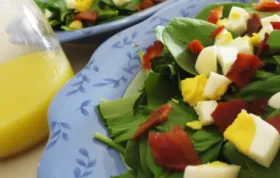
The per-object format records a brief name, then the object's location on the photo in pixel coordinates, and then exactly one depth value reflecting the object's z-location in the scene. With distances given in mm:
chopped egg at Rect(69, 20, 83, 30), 386
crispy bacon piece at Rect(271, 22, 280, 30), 282
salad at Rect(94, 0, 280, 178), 232
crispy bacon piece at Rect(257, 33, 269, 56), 277
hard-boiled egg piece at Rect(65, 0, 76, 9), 404
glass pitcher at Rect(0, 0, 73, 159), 313
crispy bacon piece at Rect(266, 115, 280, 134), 229
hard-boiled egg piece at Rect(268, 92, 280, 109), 243
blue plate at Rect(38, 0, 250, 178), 264
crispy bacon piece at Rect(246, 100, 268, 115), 251
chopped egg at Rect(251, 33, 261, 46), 284
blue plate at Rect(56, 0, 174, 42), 352
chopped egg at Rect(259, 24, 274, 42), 282
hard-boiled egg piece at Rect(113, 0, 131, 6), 389
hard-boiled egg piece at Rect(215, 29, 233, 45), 289
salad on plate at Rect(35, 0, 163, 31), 388
